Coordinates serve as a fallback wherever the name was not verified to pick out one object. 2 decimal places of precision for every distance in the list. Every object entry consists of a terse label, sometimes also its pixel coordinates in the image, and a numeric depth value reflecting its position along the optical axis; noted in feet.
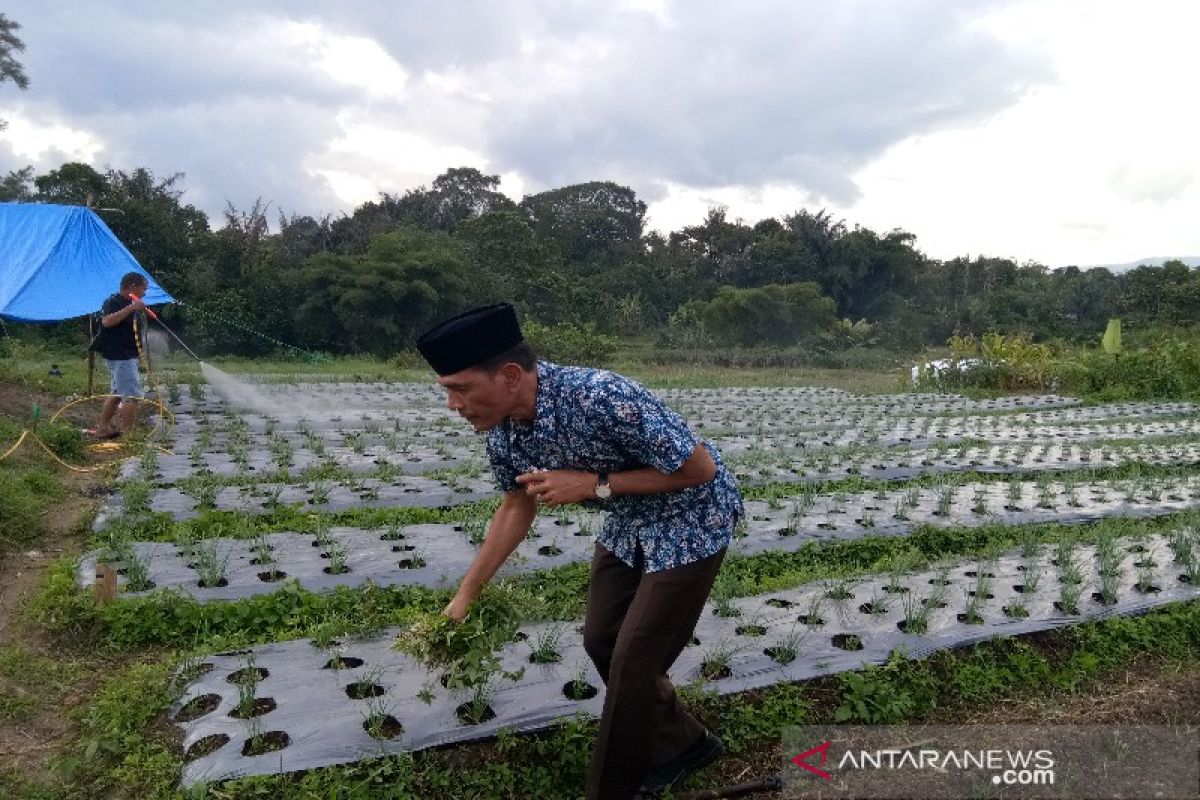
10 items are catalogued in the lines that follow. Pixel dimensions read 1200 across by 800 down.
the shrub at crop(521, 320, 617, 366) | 59.52
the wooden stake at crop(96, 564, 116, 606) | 12.40
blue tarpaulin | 31.30
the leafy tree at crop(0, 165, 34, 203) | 67.26
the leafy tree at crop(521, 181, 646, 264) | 107.04
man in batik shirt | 7.02
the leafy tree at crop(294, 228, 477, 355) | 63.10
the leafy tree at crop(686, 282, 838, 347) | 77.36
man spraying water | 23.53
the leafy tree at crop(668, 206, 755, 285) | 98.32
